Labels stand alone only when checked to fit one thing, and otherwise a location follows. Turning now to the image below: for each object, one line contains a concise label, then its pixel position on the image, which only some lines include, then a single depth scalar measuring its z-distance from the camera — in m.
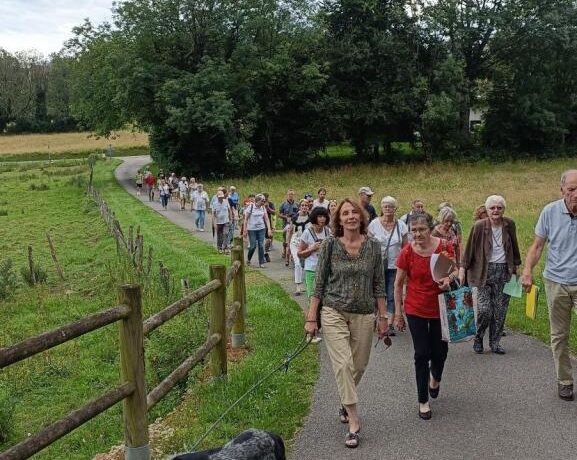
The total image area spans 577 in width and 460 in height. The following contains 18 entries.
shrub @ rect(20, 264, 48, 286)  15.91
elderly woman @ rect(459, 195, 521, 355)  7.38
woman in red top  5.57
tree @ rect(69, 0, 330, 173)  40.09
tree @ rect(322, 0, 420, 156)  43.53
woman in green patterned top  5.15
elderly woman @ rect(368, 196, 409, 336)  8.22
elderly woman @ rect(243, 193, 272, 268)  14.73
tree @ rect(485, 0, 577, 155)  45.88
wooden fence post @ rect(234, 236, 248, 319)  8.30
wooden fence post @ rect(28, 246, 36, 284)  15.42
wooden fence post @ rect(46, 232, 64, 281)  16.17
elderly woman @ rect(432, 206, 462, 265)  8.44
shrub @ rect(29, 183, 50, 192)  41.88
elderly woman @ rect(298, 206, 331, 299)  8.46
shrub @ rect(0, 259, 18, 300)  14.71
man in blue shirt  5.76
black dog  2.52
